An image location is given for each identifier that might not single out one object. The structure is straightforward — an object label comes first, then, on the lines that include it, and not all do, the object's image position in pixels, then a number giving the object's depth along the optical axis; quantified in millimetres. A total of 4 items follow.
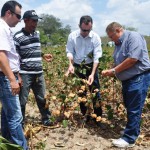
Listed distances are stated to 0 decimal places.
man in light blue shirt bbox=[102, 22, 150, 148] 1944
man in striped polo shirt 2155
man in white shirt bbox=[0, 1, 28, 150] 1588
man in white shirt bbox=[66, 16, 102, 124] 2347
